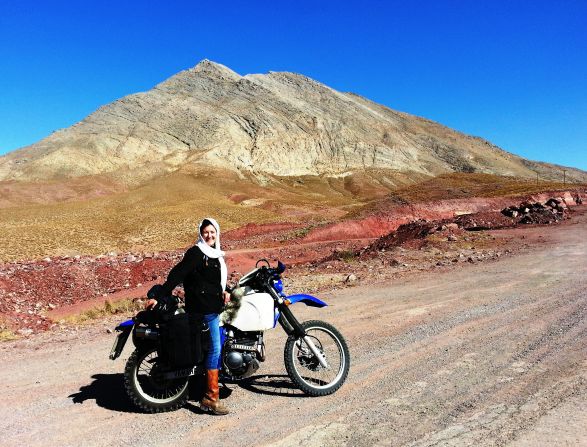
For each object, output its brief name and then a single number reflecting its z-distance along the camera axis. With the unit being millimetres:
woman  5340
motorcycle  5551
